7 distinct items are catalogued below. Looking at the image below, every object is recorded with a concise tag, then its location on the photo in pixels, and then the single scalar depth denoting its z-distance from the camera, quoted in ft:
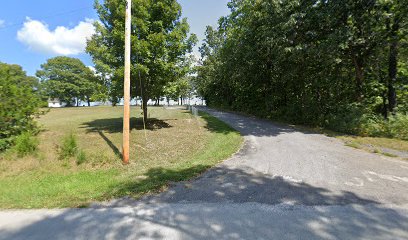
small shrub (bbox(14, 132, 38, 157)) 26.32
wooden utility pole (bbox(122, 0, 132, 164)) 23.75
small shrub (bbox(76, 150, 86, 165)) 24.98
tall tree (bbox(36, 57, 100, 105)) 169.89
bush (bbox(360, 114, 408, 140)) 33.62
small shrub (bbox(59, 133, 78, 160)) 26.16
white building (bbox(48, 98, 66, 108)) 190.18
